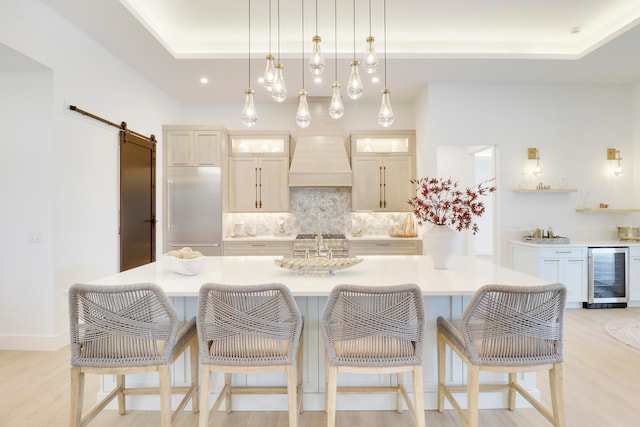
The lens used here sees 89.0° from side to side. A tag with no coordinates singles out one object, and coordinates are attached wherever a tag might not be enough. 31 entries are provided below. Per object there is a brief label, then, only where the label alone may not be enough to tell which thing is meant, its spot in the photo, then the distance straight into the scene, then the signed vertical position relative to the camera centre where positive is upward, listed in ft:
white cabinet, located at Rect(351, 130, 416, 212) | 16.52 +1.66
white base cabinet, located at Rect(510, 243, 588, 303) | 13.50 -2.24
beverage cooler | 13.56 -2.69
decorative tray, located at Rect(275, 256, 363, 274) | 6.80 -1.08
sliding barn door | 12.89 +0.56
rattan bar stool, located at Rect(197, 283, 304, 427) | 5.00 -1.90
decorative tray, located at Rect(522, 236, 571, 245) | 13.84 -1.21
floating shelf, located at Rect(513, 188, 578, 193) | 14.47 +0.97
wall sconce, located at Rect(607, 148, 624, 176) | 14.93 +2.56
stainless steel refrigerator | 15.78 +0.18
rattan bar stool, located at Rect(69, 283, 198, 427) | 4.98 -1.90
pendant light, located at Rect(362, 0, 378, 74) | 7.24 +3.44
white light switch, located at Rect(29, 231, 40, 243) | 9.73 -0.66
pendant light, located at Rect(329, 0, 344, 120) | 7.52 +2.49
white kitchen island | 6.50 -2.59
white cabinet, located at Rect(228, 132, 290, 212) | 16.56 +1.75
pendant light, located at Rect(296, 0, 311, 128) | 7.50 +2.34
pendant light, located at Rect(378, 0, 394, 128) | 7.40 +2.28
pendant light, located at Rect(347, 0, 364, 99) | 7.15 +2.86
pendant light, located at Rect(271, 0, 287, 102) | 7.23 +2.80
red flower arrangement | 7.04 +0.10
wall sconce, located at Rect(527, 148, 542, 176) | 14.88 +2.52
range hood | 15.84 +2.85
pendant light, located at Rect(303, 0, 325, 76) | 7.02 +3.33
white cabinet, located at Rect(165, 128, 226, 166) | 15.92 +3.30
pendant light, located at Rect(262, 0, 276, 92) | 6.97 +2.99
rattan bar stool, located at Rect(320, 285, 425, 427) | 4.99 -1.90
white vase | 7.36 -0.71
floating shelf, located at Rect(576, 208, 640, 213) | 14.35 +0.07
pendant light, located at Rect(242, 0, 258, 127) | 7.39 +2.32
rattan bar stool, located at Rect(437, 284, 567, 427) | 5.04 -1.97
